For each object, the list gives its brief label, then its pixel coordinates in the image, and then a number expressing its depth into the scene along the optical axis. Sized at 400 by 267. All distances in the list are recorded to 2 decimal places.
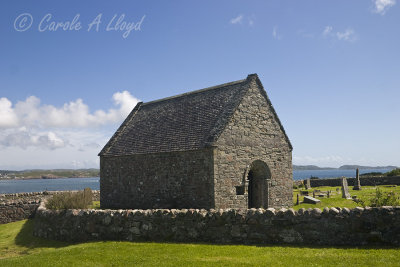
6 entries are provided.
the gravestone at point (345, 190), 23.61
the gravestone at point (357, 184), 31.58
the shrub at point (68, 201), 18.56
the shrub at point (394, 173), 39.69
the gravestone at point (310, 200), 21.33
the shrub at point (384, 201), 12.18
